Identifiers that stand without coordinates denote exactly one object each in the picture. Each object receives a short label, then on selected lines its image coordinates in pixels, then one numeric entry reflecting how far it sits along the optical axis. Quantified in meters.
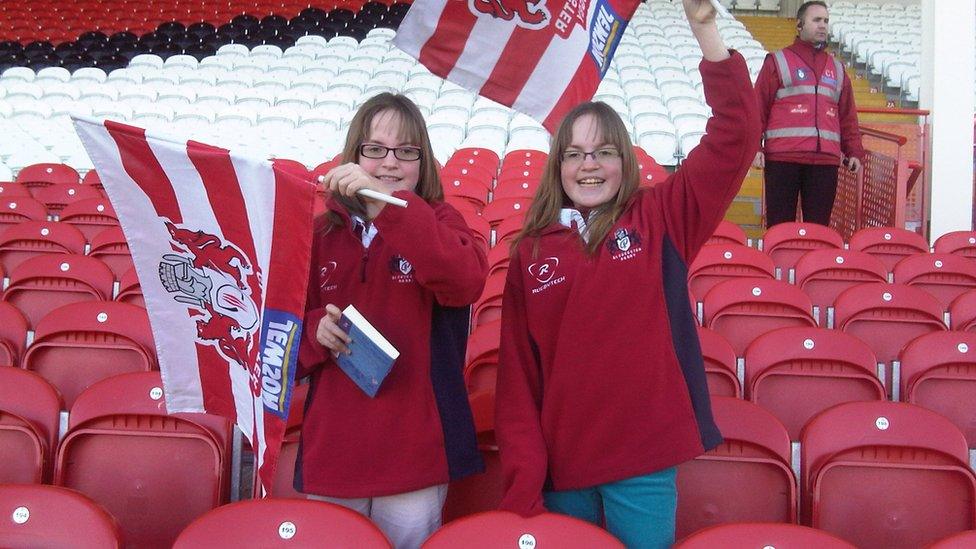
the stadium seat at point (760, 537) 1.92
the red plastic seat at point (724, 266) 4.73
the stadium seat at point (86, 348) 3.48
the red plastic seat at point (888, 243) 5.62
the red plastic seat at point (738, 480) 2.66
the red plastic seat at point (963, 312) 4.19
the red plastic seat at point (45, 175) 7.72
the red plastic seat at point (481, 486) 2.64
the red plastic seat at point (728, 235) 5.61
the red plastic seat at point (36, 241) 5.16
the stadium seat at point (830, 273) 4.72
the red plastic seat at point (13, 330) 3.62
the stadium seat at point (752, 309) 4.01
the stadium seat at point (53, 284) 4.34
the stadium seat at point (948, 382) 3.34
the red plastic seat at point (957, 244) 5.66
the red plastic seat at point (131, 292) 4.28
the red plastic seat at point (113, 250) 5.02
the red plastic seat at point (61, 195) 6.91
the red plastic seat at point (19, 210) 5.97
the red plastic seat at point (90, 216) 5.94
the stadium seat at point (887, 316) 4.06
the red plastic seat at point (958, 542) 1.89
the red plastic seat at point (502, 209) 6.15
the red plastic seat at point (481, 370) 3.23
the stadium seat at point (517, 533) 1.89
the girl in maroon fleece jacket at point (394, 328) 1.96
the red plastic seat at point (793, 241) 5.38
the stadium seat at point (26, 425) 2.70
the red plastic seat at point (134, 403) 2.78
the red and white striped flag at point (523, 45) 3.14
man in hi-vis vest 5.55
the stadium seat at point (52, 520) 1.99
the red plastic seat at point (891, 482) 2.61
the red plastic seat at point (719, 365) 3.28
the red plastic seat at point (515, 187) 7.06
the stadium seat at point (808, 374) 3.32
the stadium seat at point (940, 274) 4.83
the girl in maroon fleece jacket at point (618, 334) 1.95
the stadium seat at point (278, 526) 1.95
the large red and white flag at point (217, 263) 2.01
